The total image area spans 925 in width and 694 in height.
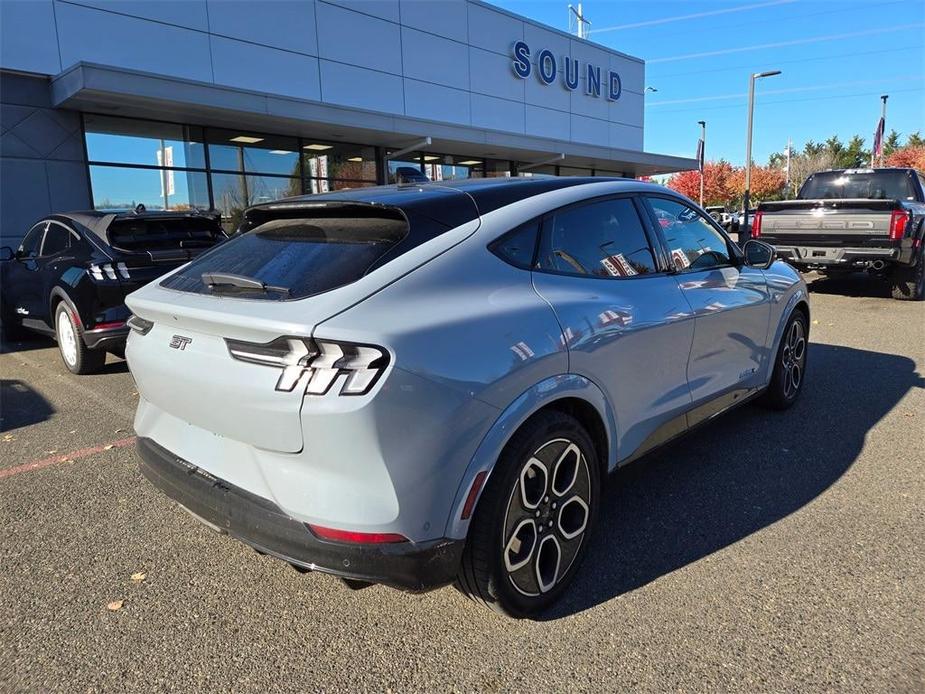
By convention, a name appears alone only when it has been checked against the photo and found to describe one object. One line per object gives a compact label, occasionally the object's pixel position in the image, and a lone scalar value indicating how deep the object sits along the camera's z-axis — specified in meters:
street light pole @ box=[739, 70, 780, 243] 29.42
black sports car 6.21
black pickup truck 9.59
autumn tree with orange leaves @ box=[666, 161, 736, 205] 72.56
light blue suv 2.05
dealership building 11.21
